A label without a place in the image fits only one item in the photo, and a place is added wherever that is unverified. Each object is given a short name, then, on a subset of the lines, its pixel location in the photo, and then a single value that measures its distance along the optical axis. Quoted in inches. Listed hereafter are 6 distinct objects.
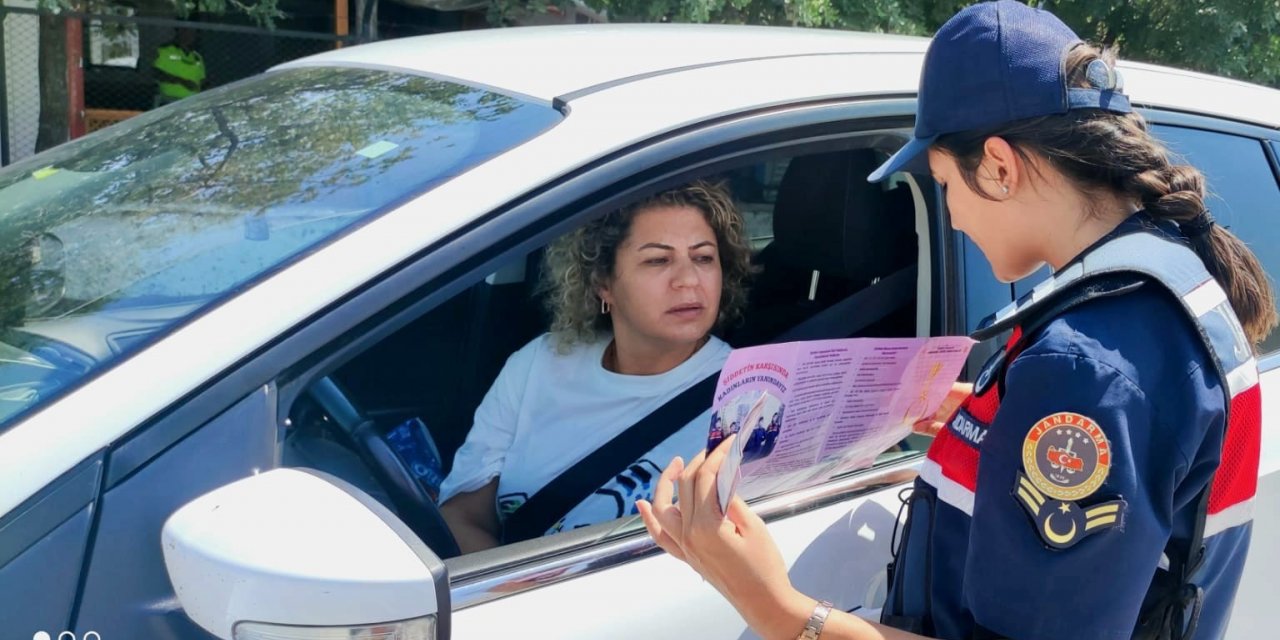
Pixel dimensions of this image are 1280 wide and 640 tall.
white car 45.9
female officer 43.7
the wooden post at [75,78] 325.4
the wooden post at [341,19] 358.0
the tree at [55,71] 315.9
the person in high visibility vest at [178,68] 332.8
